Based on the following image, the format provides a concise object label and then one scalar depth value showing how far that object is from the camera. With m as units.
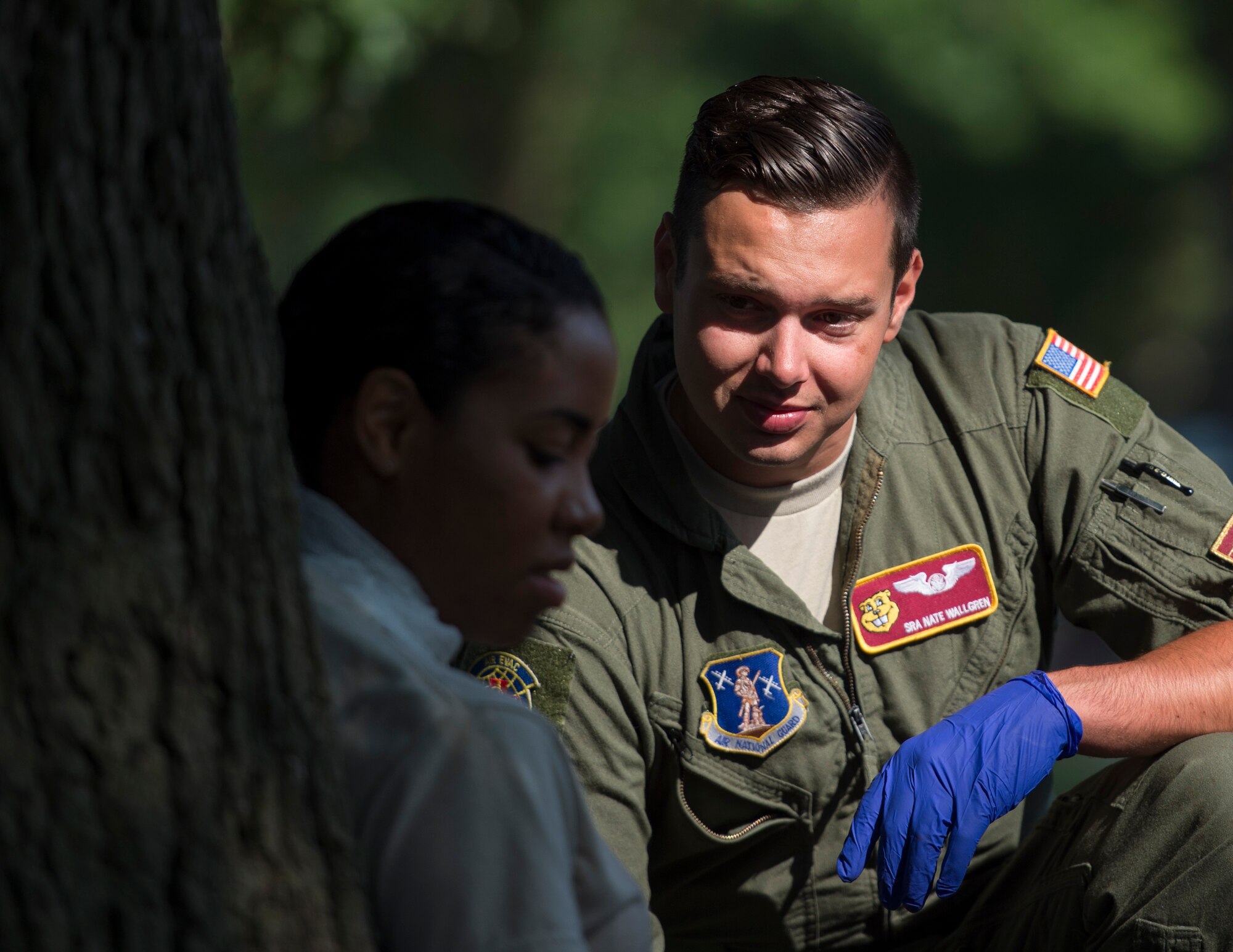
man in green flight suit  4.55
